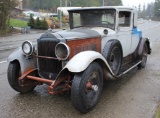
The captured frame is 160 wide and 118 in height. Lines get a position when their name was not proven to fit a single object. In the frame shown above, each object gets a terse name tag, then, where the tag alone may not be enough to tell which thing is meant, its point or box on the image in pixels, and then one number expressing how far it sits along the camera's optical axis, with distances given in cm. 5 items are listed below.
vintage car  279
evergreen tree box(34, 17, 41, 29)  1963
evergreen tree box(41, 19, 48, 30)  1973
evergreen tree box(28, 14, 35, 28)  1995
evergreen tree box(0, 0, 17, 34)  1463
